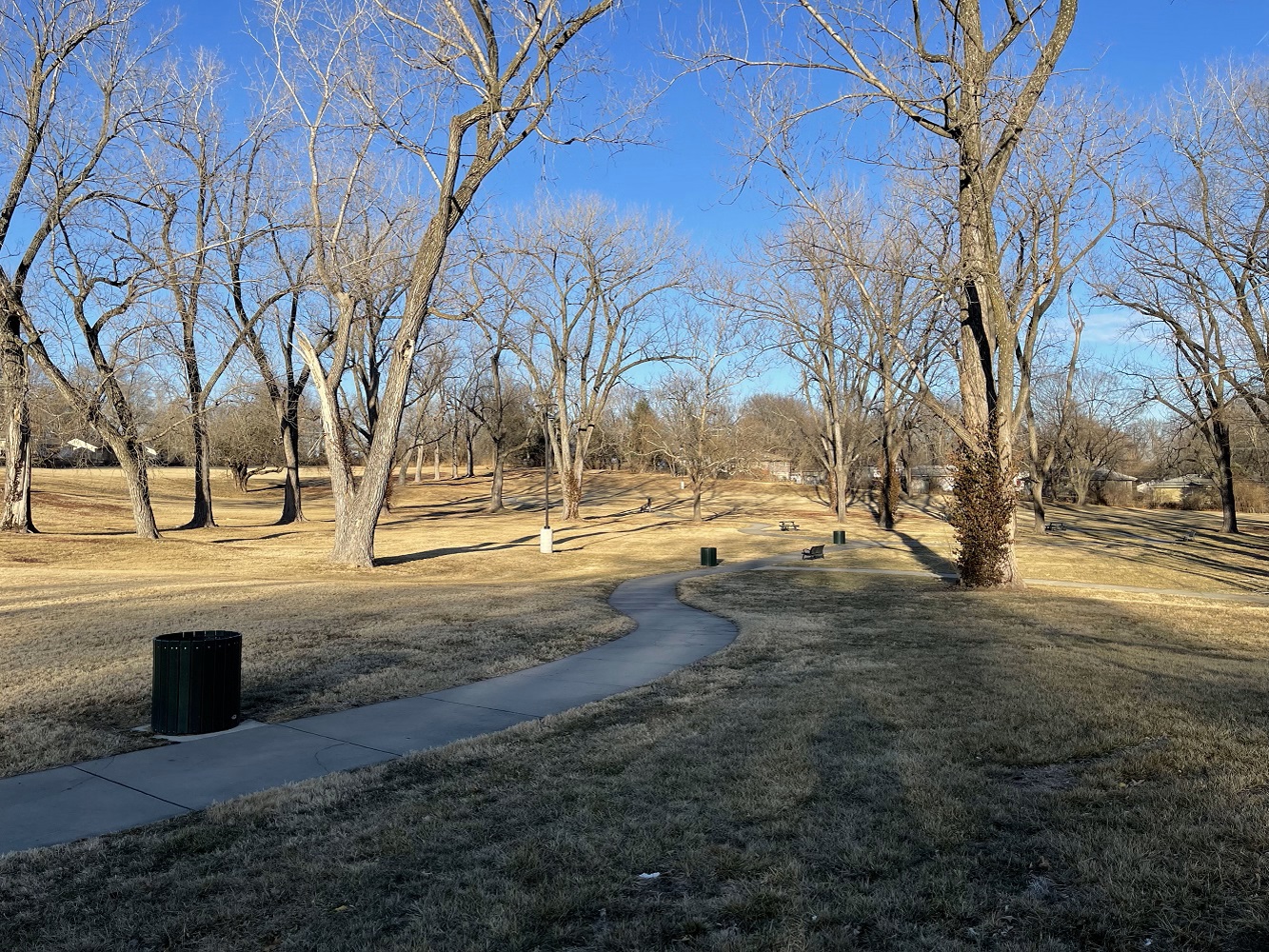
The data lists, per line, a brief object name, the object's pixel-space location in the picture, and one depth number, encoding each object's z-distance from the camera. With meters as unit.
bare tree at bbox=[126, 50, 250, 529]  22.88
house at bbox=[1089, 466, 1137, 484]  65.50
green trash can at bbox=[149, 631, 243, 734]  6.97
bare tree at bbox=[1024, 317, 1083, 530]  38.28
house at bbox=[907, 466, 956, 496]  63.37
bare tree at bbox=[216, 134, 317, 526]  28.38
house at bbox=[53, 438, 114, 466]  67.05
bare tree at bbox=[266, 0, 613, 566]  17.86
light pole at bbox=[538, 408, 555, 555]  28.98
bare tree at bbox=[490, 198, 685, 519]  40.59
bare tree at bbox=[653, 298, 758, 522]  45.25
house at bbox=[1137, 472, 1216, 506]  63.91
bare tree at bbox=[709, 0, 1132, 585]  15.05
